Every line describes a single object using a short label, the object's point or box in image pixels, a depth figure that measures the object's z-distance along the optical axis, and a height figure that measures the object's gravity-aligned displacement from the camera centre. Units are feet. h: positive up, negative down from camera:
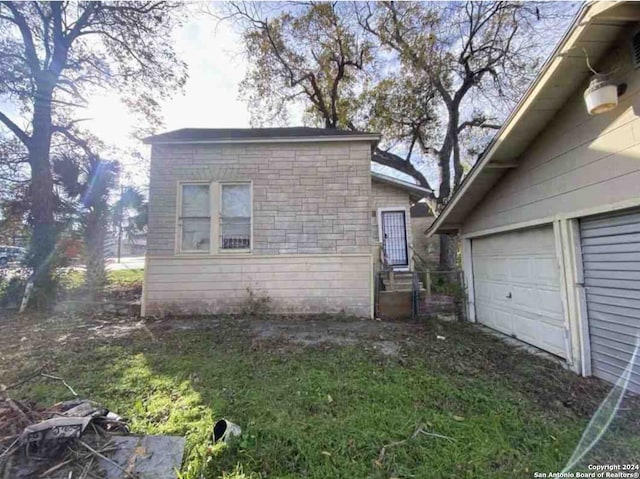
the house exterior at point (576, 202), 10.02 +2.32
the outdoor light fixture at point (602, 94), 9.57 +5.25
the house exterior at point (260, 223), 22.45 +2.95
